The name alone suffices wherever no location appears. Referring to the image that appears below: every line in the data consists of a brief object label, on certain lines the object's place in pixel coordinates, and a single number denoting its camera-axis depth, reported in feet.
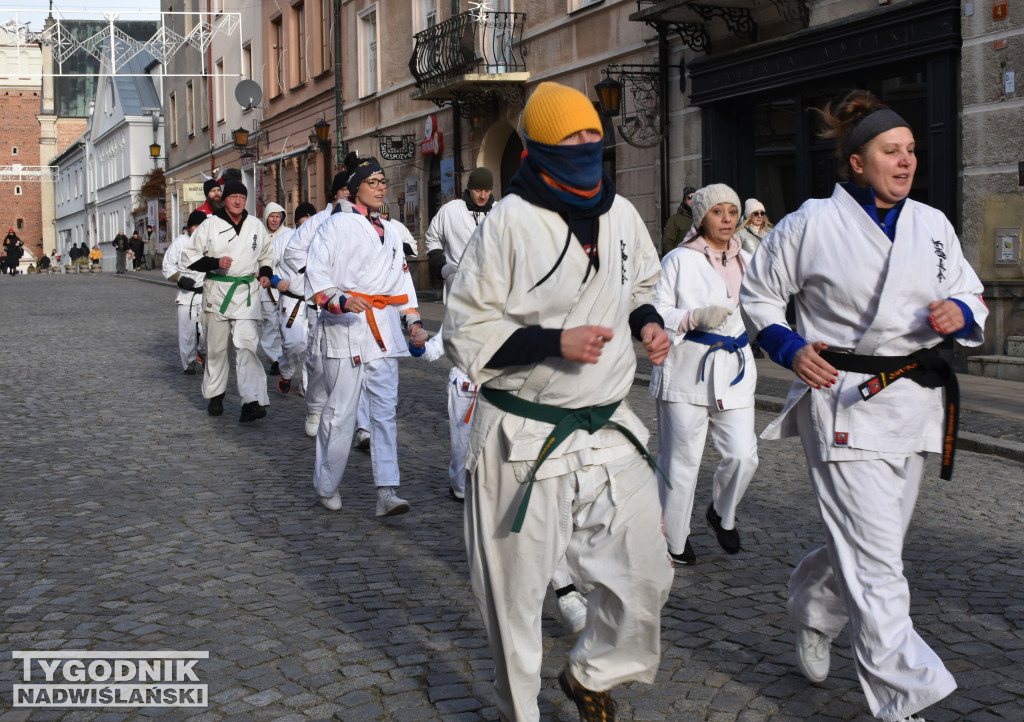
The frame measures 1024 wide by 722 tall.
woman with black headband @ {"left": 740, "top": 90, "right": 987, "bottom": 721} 11.94
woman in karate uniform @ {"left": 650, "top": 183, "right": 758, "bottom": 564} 18.67
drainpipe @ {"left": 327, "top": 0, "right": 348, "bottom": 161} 82.74
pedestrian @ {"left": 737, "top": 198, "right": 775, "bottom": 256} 31.42
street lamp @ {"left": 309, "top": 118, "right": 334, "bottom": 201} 88.53
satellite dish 112.27
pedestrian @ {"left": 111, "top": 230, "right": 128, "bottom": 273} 180.96
